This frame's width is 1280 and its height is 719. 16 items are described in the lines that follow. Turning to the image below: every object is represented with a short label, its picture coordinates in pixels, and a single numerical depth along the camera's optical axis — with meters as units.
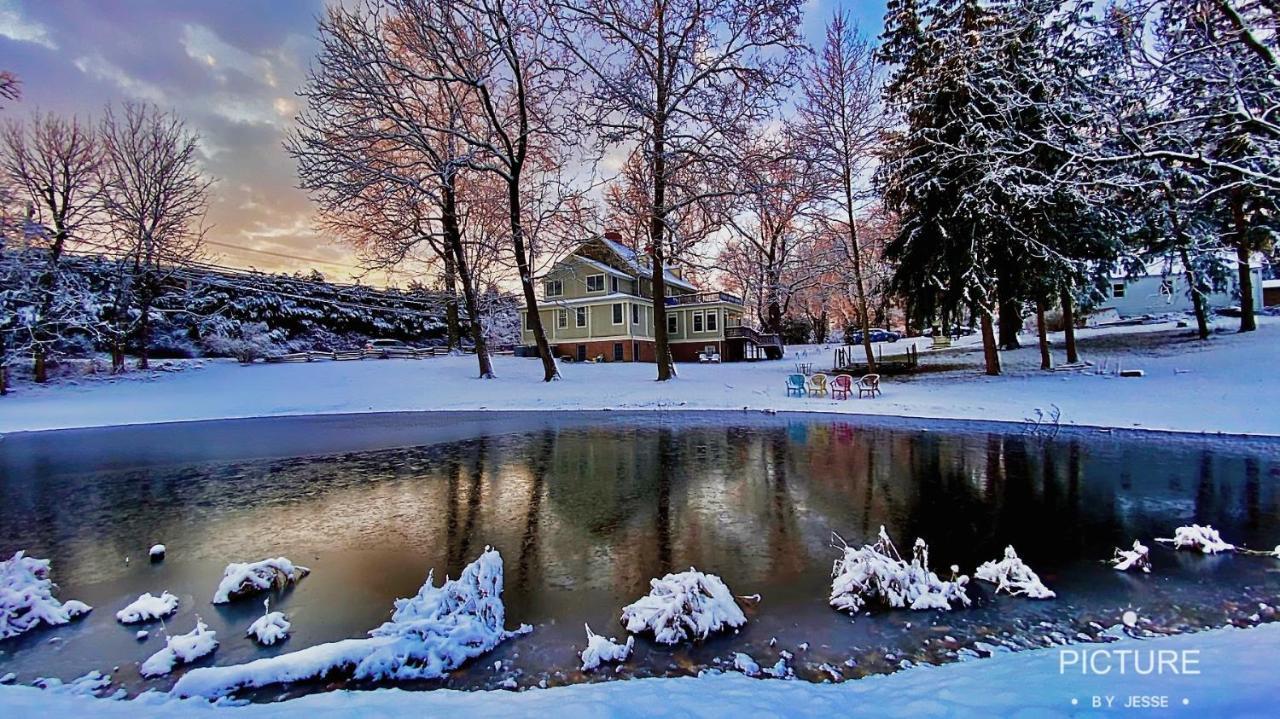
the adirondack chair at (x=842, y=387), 19.25
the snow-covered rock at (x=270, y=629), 3.97
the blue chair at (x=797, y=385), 19.89
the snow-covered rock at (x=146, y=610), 4.39
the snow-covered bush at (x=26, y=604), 4.26
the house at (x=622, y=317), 38.31
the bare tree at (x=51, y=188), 23.66
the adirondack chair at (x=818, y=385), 19.72
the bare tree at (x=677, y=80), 18.77
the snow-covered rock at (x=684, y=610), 3.93
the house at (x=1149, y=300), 36.64
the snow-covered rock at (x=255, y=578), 4.73
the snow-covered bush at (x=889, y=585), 4.32
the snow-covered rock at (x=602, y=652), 3.56
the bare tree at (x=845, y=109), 22.86
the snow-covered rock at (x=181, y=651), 3.60
